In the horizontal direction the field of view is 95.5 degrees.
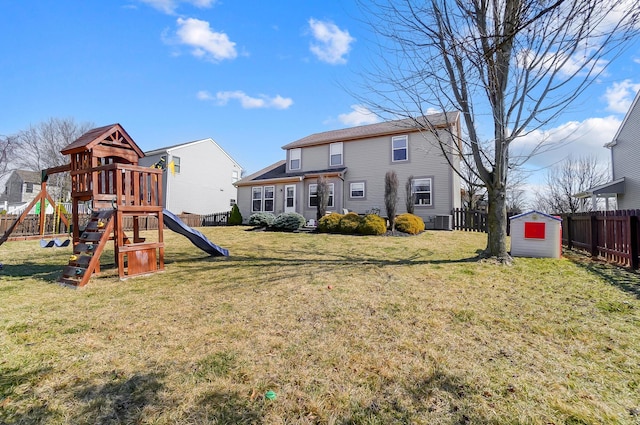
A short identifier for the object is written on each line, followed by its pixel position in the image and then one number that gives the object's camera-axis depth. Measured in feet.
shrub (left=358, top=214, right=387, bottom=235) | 42.27
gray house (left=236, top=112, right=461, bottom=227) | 53.93
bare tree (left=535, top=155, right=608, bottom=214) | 89.45
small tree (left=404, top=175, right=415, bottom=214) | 52.54
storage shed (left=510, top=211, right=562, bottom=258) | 24.47
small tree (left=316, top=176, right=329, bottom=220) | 54.08
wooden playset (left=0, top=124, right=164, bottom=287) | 18.86
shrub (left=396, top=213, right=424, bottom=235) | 43.06
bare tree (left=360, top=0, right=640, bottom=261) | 16.65
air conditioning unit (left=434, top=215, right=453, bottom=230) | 49.70
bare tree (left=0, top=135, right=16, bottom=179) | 85.95
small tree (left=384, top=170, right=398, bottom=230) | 45.88
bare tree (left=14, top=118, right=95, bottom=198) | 107.04
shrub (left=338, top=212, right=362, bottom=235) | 43.86
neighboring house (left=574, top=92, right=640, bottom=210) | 50.42
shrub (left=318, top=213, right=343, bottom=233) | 46.19
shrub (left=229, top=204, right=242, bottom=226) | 68.74
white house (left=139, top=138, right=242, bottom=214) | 80.59
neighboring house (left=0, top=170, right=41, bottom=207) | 124.21
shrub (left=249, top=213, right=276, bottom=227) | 52.19
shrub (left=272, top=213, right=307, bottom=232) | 49.49
